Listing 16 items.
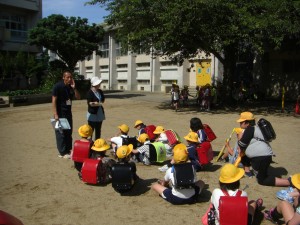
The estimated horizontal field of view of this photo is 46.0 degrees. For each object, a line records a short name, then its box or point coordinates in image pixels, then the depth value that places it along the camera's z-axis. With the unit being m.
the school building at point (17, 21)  27.05
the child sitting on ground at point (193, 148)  6.17
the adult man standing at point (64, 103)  7.27
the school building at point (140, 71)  27.64
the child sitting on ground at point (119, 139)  7.19
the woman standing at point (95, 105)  7.73
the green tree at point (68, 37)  23.83
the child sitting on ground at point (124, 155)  5.37
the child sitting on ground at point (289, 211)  3.76
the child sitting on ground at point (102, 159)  5.77
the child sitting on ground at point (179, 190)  4.88
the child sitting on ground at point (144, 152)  6.81
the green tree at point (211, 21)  13.96
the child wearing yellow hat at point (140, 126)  8.09
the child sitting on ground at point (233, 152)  6.32
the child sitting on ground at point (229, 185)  4.07
